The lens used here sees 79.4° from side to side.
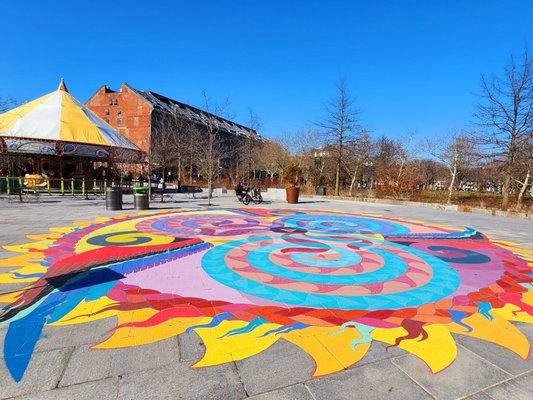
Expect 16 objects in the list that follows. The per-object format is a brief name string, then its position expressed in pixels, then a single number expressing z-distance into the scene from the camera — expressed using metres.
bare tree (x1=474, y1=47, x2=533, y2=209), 21.19
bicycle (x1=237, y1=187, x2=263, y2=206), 18.47
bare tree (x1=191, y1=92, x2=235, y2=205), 17.84
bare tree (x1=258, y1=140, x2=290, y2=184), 44.69
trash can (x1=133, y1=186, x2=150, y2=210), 13.92
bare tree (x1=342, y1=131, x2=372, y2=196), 30.06
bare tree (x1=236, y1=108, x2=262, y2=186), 43.35
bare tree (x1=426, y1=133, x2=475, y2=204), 29.33
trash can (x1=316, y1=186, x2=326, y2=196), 28.88
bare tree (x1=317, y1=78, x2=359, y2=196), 28.92
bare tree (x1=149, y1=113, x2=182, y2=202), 30.97
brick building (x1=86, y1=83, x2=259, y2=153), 48.81
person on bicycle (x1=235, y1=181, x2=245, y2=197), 18.89
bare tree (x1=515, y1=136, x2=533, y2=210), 21.67
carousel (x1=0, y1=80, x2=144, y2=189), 22.58
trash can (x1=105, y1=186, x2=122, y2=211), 13.49
